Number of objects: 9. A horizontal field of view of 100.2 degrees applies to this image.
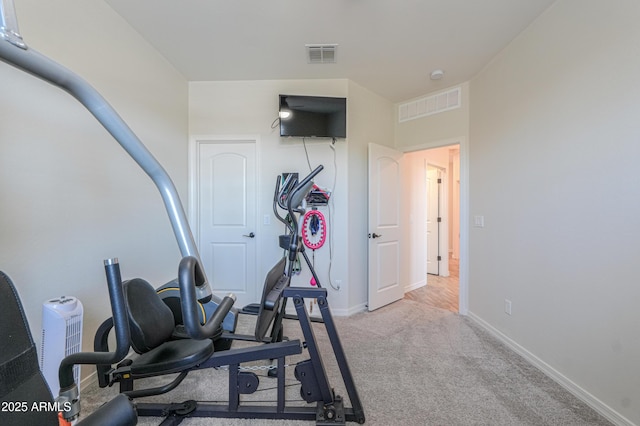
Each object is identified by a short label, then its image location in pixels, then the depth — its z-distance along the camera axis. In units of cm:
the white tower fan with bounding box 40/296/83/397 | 140
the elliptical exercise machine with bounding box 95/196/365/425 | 146
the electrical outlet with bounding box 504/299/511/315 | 248
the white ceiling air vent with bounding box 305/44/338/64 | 257
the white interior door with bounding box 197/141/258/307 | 334
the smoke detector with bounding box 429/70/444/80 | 295
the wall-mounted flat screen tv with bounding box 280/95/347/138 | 306
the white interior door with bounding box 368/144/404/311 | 332
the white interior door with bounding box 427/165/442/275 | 518
